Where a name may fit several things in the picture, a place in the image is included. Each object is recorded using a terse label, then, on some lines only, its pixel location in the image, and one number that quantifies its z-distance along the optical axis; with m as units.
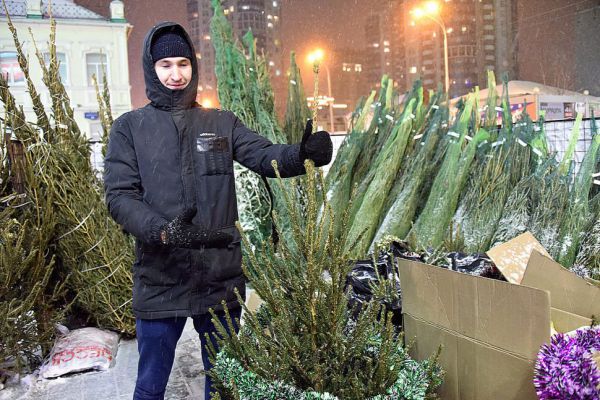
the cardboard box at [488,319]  1.40
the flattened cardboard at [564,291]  1.72
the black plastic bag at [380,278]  2.16
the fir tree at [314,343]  1.42
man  1.88
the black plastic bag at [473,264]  2.20
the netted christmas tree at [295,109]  5.23
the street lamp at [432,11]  14.18
